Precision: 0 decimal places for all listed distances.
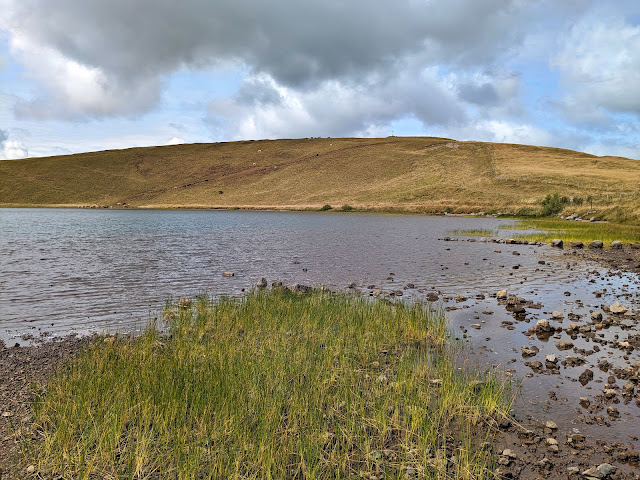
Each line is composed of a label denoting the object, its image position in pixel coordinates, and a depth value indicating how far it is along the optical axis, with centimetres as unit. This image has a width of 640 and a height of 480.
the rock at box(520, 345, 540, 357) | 958
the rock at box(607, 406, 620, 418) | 680
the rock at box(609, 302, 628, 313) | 1251
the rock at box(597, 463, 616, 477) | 525
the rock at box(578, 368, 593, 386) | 806
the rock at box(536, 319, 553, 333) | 1112
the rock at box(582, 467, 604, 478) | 522
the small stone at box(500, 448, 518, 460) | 568
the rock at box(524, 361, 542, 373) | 871
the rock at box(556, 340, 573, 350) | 995
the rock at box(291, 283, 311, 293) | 1505
